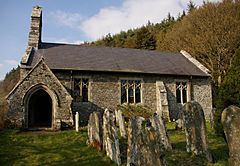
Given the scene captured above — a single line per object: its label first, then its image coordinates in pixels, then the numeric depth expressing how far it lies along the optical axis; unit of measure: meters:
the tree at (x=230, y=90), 10.09
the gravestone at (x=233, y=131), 5.12
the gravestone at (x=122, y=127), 12.36
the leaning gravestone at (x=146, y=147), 5.34
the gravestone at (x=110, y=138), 8.40
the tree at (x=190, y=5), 47.18
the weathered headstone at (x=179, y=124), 15.04
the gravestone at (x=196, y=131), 7.83
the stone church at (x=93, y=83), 16.70
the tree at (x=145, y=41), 48.18
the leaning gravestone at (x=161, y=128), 9.48
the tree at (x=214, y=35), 29.31
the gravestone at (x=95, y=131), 10.30
